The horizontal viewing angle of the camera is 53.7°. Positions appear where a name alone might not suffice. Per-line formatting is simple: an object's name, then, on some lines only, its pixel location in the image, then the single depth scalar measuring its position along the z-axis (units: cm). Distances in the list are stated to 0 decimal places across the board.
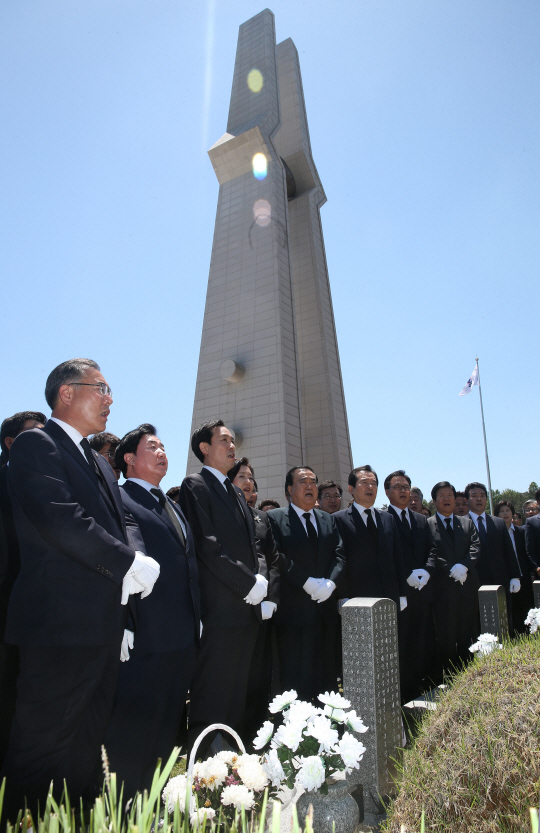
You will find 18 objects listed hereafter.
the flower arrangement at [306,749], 232
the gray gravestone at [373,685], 311
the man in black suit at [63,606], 222
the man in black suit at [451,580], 594
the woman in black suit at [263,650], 425
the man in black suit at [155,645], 278
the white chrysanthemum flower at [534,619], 445
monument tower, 1503
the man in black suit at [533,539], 787
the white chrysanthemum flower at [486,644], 420
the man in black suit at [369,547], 500
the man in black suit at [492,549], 714
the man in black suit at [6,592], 295
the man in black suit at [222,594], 352
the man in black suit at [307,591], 448
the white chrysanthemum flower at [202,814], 180
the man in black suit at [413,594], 528
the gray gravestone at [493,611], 551
